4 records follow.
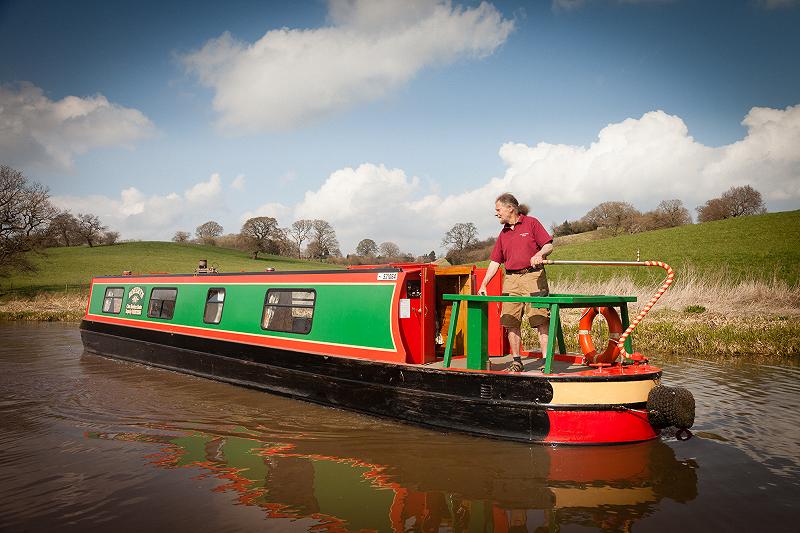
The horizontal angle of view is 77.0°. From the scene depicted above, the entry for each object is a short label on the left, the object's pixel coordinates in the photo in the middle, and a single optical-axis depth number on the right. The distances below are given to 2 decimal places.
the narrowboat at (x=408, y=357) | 5.19
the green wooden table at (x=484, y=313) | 5.25
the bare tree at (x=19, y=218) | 26.09
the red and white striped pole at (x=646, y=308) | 5.33
